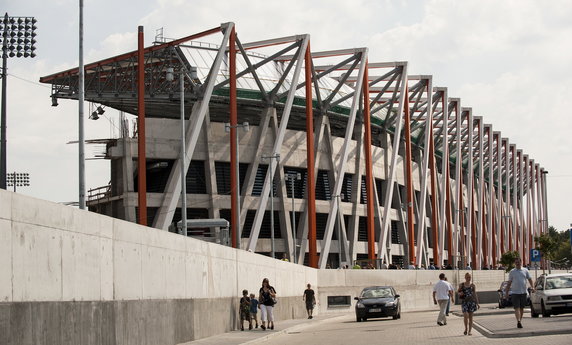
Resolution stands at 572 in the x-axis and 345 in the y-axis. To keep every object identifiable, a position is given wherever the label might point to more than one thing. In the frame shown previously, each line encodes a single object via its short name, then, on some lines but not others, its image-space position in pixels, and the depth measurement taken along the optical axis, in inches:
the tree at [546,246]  3750.0
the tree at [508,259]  4128.9
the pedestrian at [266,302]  1253.7
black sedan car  1553.9
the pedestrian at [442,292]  1159.0
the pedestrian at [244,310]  1266.0
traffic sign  2336.4
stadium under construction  2246.6
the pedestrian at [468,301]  989.8
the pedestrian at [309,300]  1718.8
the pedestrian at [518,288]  964.6
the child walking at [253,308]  1279.8
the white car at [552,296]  1205.1
